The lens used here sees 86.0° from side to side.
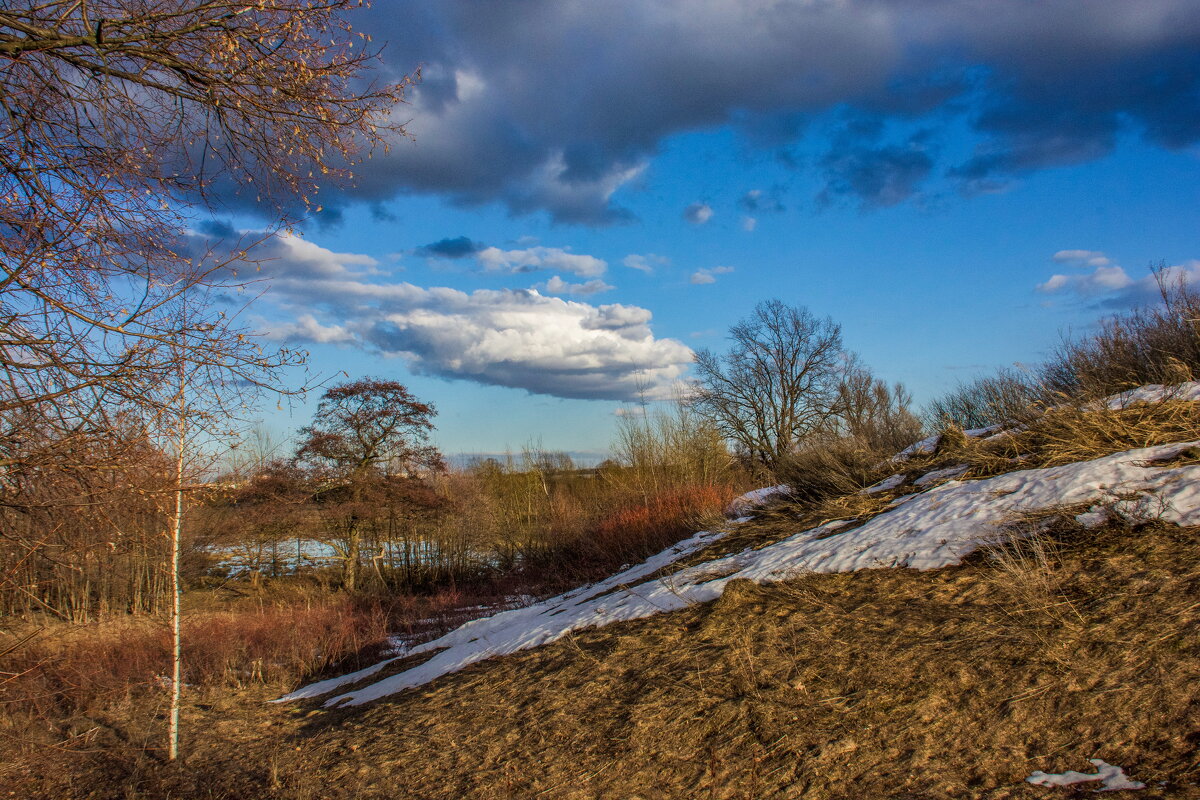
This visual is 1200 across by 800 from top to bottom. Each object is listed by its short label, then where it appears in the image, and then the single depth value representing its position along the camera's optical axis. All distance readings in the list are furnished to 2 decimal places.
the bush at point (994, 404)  7.26
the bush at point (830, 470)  7.52
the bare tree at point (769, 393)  38.44
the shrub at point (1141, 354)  6.91
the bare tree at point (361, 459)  19.83
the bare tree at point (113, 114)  3.71
